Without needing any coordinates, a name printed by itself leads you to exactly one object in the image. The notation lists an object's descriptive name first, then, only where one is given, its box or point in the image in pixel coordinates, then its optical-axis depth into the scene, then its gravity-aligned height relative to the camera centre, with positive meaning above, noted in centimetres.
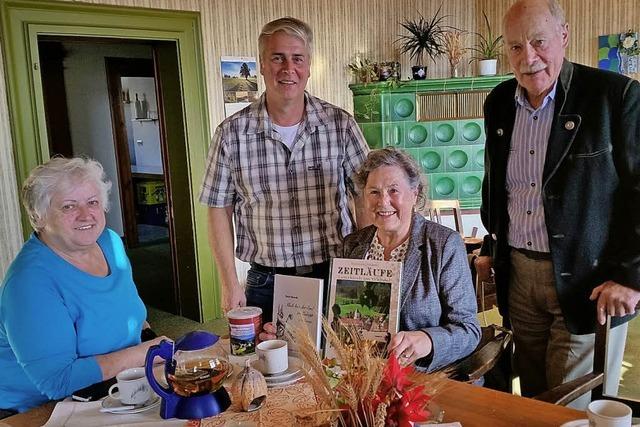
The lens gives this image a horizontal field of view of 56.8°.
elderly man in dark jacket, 178 -21
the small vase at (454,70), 565 +56
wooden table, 130 -64
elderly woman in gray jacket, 169 -39
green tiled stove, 545 +10
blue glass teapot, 137 -54
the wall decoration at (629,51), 521 +58
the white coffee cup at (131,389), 143 -58
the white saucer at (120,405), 142 -62
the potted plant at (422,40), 562 +87
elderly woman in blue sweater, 160 -42
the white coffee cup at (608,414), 106 -53
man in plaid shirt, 210 -13
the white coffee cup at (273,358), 154 -56
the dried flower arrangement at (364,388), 103 -45
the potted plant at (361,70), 534 +58
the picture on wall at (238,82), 438 +45
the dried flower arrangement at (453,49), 567 +76
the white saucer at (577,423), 121 -62
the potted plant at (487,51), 551 +75
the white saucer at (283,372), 153 -61
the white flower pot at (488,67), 550 +56
